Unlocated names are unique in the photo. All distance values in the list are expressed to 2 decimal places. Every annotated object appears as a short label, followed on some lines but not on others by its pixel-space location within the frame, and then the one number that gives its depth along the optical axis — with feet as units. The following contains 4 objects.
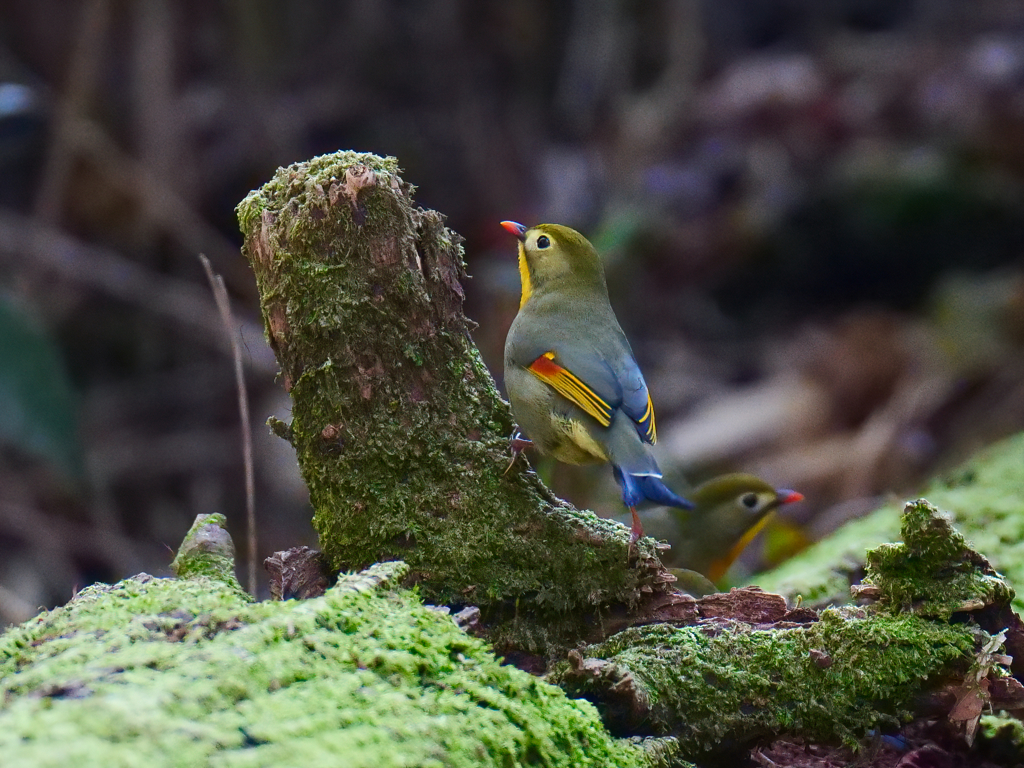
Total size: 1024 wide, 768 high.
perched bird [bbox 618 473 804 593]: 27.58
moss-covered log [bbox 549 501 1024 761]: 14.17
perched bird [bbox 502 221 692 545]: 17.60
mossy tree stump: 15.48
